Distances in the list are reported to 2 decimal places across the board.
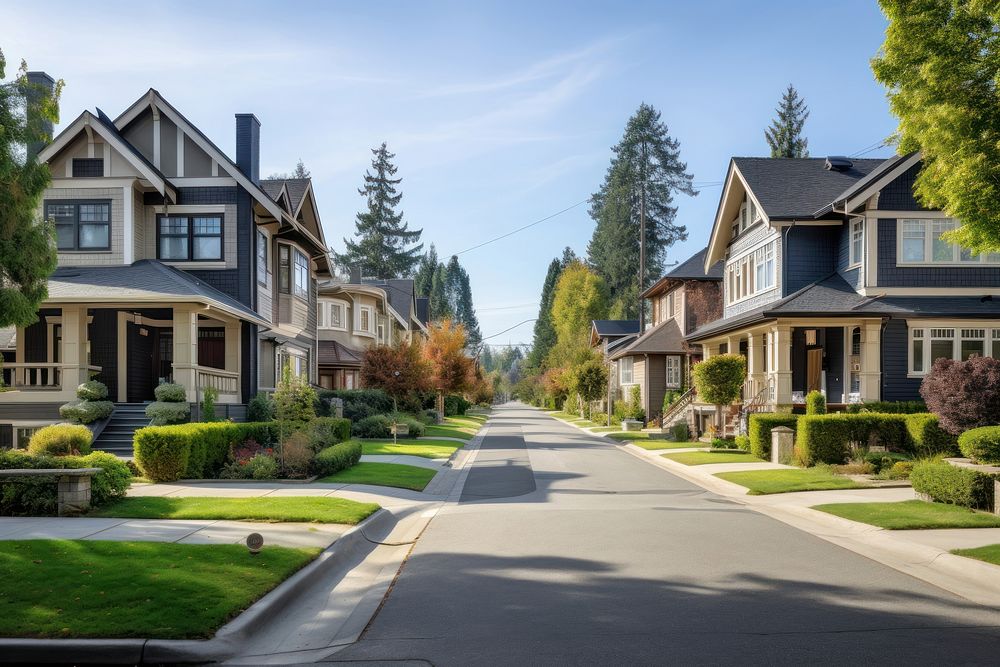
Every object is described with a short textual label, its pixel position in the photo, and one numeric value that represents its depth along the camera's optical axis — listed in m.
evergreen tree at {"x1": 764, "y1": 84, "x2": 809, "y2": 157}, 69.25
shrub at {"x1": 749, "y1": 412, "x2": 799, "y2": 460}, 23.97
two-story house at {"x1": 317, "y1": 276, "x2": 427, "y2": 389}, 45.19
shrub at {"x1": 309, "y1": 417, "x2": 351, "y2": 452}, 20.97
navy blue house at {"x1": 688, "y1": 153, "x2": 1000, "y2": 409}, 25.39
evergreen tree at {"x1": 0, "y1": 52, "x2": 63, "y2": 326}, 12.68
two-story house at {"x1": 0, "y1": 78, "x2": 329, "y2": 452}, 22.14
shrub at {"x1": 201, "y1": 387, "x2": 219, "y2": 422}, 22.11
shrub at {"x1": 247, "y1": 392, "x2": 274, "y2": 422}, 26.05
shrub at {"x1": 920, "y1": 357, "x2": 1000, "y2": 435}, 19.77
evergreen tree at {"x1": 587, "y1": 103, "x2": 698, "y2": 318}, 79.44
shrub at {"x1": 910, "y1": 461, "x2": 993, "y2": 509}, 13.31
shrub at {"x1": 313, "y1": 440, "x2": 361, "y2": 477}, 18.33
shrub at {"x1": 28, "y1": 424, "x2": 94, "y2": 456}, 16.95
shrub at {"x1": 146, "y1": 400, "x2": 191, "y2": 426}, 20.77
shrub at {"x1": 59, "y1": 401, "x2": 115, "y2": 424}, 20.58
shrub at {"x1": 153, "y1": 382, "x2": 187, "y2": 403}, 21.25
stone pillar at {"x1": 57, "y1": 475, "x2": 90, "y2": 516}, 12.48
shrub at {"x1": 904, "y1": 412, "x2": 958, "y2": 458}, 21.12
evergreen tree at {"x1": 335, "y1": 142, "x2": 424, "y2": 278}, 92.56
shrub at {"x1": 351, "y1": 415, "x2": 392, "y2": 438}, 33.12
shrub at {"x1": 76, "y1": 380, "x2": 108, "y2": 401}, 20.92
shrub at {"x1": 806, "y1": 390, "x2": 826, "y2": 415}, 24.09
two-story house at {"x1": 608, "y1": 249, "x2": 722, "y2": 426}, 42.41
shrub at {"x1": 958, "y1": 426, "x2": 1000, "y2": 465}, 17.08
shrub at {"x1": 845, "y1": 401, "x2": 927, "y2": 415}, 24.67
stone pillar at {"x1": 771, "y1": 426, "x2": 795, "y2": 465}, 22.69
